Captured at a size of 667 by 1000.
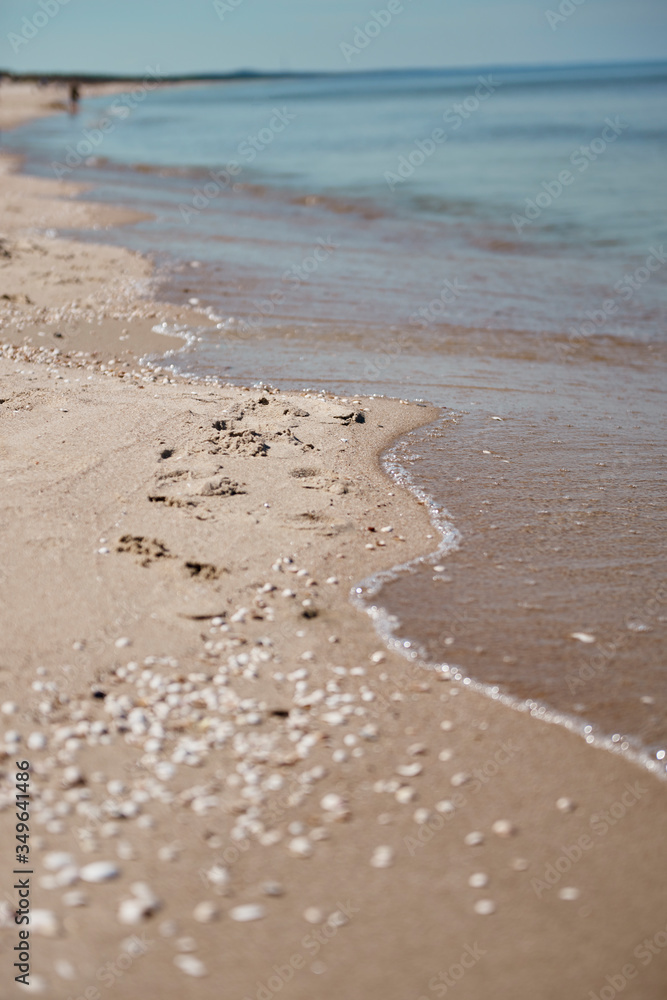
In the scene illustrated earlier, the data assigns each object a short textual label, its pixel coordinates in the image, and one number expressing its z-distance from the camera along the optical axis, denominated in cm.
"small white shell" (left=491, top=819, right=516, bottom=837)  328
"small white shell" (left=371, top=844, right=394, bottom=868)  313
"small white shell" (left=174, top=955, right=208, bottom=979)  271
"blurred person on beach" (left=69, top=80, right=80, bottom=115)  6175
